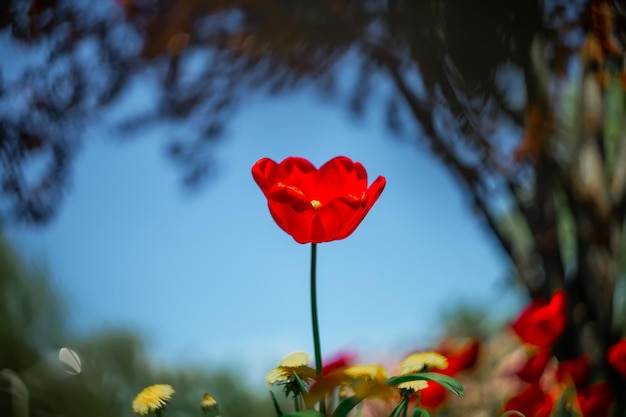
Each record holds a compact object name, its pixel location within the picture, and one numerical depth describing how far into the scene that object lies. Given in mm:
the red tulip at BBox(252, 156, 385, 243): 1016
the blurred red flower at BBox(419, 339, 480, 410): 1168
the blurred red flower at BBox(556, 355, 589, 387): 1262
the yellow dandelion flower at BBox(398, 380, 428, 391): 1038
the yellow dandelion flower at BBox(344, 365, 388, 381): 1064
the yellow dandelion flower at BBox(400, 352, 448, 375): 1069
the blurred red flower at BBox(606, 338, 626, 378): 1216
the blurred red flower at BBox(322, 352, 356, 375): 1153
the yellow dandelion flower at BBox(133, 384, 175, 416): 1031
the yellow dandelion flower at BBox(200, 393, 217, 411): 1039
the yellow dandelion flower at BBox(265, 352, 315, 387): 1037
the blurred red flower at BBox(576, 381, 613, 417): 1232
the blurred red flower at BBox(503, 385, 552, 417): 1168
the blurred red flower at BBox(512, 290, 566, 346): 1195
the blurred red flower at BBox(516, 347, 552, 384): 1201
